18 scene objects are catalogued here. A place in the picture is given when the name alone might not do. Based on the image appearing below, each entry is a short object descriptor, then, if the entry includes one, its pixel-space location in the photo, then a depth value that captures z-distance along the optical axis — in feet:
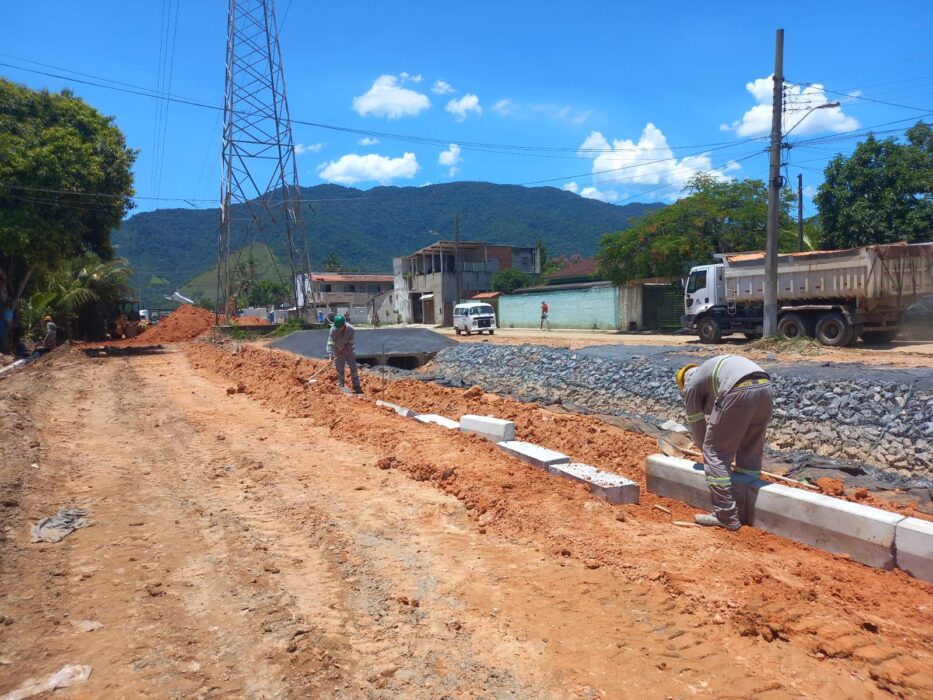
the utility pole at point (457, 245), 149.28
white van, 106.32
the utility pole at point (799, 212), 85.07
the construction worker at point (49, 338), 76.38
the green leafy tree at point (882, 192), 73.77
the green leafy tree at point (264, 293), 295.67
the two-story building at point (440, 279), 171.73
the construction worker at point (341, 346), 41.11
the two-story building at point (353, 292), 208.54
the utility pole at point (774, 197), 56.70
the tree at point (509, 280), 168.35
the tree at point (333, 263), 306.14
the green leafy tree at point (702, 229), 92.79
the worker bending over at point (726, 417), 16.80
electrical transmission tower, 93.97
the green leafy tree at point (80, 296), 92.99
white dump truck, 54.60
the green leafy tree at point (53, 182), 64.28
